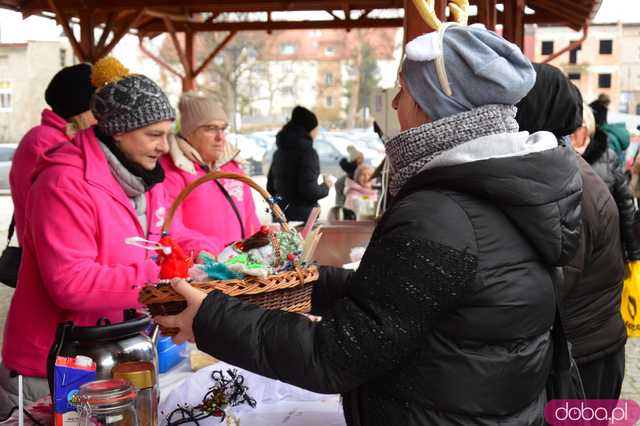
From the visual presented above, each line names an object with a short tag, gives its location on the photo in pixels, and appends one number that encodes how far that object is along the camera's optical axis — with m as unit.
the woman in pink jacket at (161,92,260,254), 3.47
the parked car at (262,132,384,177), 19.30
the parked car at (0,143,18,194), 17.42
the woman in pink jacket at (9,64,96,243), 3.81
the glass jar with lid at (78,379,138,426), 1.51
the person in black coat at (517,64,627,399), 2.23
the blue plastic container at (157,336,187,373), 2.34
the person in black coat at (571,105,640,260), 3.39
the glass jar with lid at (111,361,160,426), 1.71
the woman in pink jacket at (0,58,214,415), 2.21
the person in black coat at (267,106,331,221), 6.59
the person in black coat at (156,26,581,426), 1.31
